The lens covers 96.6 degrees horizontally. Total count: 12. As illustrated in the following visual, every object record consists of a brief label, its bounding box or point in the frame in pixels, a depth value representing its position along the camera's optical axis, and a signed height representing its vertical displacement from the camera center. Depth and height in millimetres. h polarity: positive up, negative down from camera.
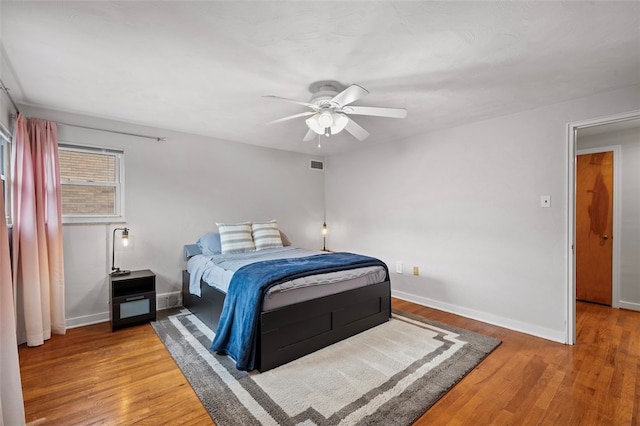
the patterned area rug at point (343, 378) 1786 -1296
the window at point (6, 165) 2639 +437
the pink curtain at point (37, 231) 2652 -192
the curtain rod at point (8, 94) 2314 +1040
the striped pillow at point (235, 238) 3695 -402
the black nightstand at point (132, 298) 3014 -965
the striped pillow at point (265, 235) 3969 -391
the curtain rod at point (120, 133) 3089 +926
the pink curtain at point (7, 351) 1438 -715
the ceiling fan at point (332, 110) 2264 +809
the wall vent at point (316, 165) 5312 +792
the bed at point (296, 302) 2295 -892
